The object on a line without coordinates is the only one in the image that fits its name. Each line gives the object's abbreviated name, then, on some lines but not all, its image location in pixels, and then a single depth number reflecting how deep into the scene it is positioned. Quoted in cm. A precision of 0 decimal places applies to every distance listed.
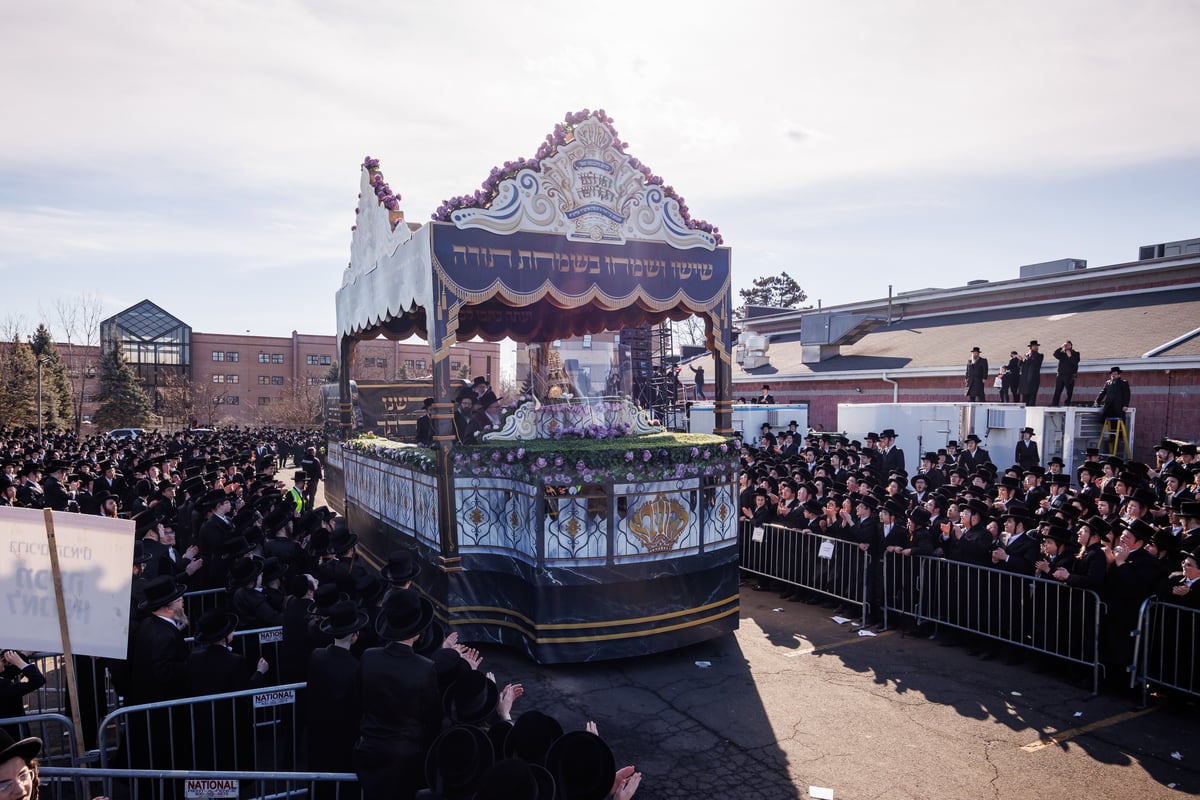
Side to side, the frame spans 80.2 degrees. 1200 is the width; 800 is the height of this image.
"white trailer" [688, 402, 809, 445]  2377
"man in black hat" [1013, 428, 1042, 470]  1702
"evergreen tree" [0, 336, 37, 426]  3856
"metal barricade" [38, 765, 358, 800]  398
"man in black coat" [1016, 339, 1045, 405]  1911
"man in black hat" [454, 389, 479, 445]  1098
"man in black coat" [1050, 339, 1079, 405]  1925
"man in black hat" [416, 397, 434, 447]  1225
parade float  867
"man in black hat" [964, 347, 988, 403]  2131
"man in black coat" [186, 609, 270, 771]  532
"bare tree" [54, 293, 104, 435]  4697
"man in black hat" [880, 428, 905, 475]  1744
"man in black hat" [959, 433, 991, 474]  1678
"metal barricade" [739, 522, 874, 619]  1083
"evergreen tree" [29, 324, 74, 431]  4156
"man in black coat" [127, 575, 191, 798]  527
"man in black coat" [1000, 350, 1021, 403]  2016
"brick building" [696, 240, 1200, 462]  1942
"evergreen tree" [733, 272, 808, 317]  6988
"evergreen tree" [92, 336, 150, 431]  4825
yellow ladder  1781
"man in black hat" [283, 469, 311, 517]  1372
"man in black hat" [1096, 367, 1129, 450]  1756
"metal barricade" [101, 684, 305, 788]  521
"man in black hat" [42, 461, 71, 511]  1219
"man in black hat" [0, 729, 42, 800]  310
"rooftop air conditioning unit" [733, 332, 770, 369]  3478
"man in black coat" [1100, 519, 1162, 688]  771
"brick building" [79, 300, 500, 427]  6988
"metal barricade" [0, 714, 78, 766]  464
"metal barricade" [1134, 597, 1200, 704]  730
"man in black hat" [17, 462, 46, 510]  1242
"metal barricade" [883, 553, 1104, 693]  819
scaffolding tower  2330
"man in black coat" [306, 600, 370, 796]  503
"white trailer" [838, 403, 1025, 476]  1847
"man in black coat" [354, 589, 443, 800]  438
